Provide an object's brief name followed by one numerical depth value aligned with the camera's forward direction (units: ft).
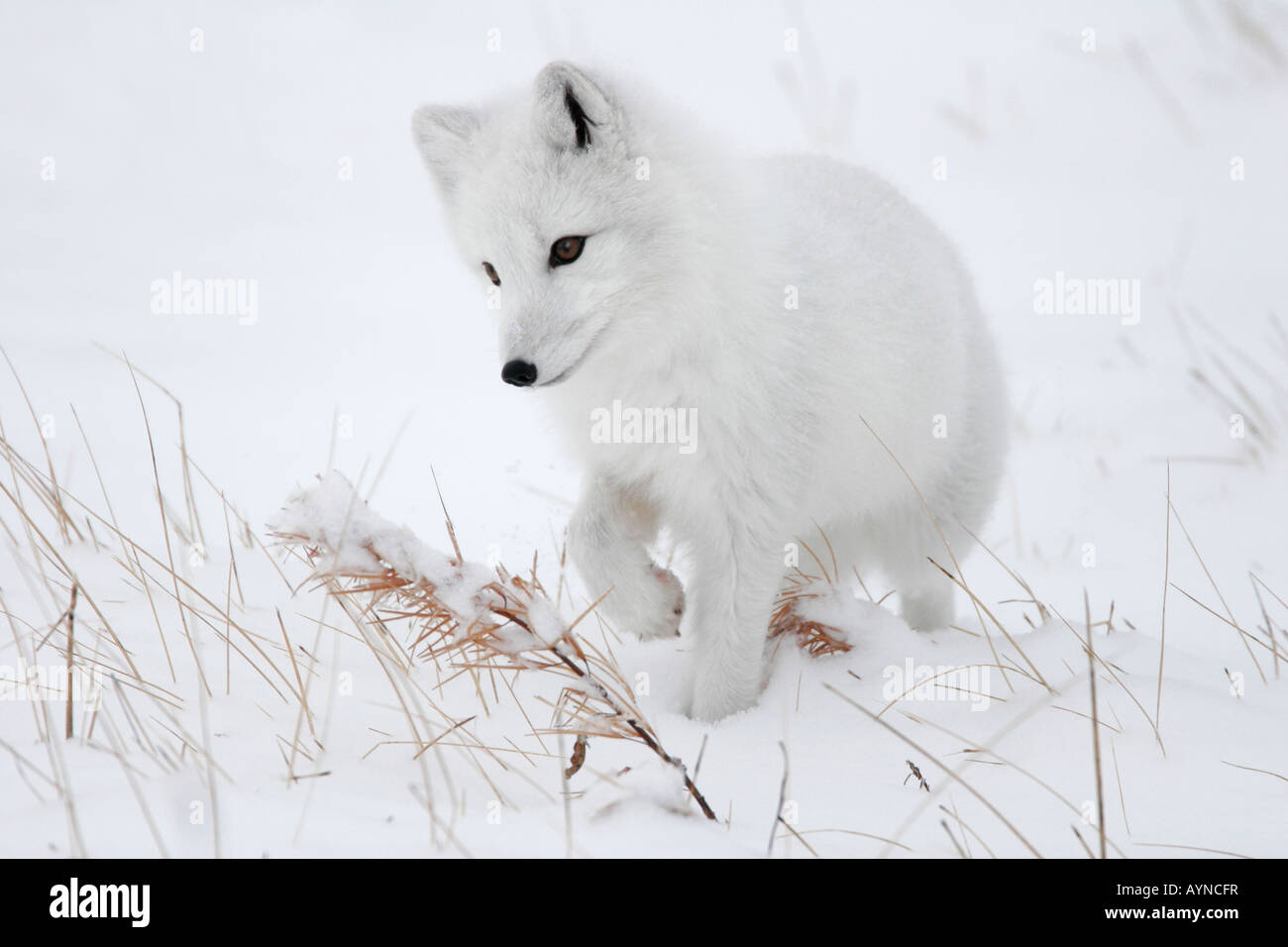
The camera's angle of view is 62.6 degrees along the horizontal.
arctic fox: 8.45
